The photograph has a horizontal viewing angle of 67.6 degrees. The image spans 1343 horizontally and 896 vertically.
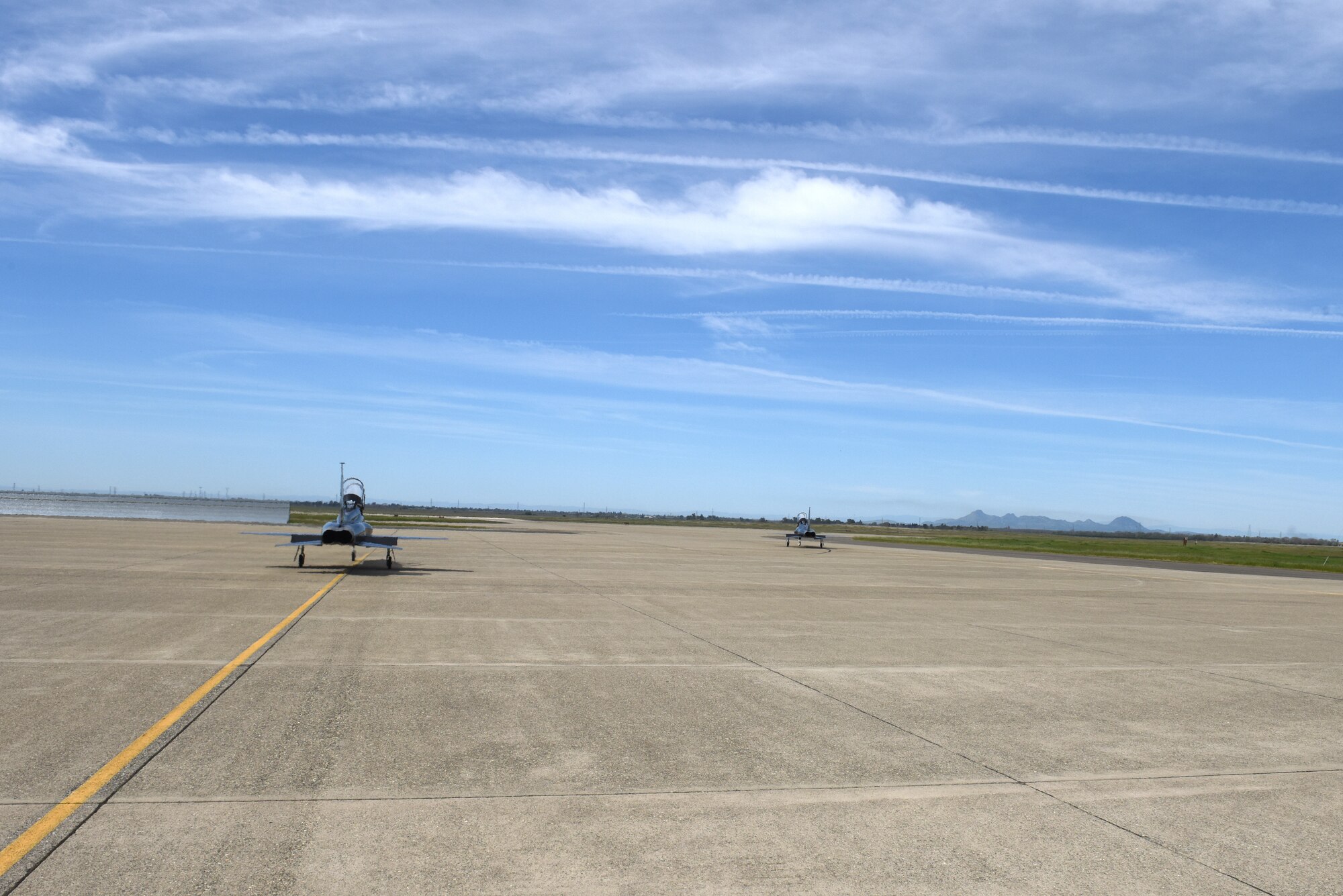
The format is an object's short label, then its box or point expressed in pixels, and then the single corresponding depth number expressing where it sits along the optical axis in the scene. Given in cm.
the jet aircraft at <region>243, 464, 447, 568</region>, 2730
